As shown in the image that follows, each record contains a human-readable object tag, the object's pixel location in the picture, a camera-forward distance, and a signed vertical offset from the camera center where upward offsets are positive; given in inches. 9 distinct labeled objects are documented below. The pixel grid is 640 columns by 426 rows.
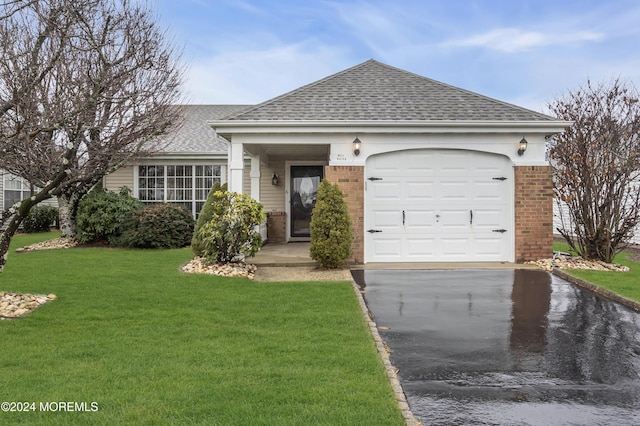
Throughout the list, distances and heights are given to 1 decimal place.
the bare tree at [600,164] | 403.9 +44.7
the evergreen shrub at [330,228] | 374.3 -9.6
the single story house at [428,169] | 405.4 +40.5
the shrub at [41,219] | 743.1 -7.2
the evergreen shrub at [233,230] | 373.4 -11.4
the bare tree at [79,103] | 246.7 +85.9
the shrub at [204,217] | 407.2 -1.6
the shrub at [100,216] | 548.7 -1.4
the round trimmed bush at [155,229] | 535.5 -16.1
